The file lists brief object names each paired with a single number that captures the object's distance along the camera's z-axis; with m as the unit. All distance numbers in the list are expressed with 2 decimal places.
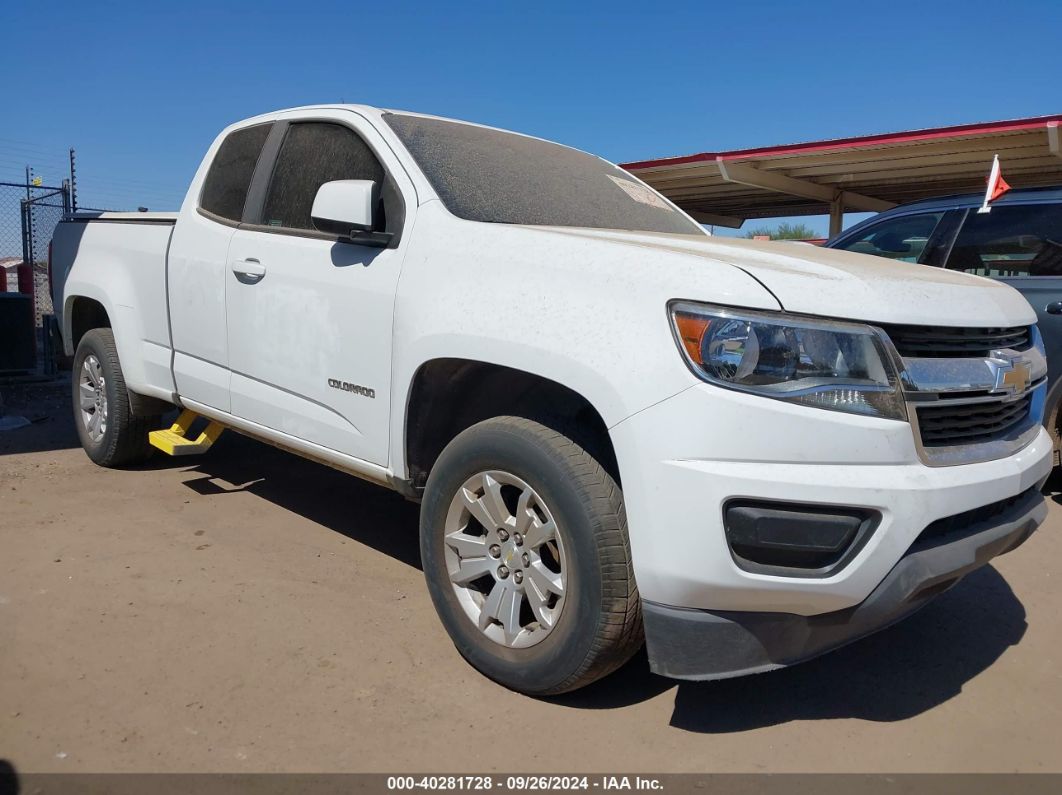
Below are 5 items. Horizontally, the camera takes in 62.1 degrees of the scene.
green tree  25.99
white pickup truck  2.23
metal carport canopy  9.25
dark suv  4.80
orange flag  5.17
